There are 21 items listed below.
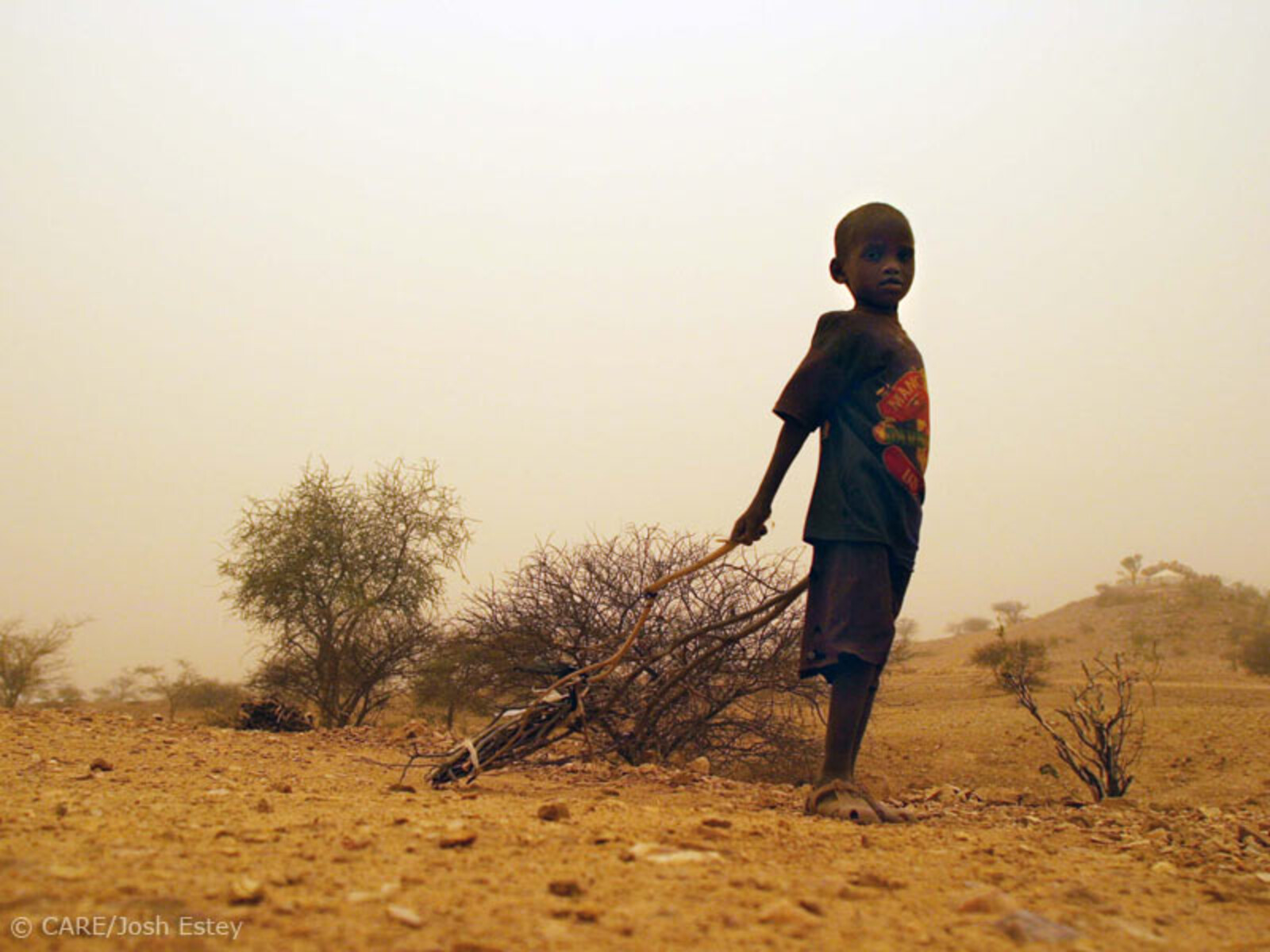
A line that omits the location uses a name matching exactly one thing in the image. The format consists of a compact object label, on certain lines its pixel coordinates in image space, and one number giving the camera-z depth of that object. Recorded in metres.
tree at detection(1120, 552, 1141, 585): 38.76
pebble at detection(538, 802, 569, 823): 2.79
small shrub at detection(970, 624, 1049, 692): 16.52
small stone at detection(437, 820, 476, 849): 2.24
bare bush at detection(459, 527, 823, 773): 5.89
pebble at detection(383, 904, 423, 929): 1.60
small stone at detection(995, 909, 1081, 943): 1.77
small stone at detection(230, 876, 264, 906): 1.67
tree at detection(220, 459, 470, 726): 11.35
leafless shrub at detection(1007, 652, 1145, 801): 5.25
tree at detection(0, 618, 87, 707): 13.45
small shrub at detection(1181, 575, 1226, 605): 30.43
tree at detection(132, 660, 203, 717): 16.33
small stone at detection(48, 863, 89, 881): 1.77
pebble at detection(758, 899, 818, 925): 1.73
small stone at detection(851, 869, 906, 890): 2.11
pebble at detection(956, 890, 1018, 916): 1.92
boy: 3.54
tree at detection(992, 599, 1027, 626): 39.81
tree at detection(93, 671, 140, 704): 20.54
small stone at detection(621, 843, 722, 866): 2.16
